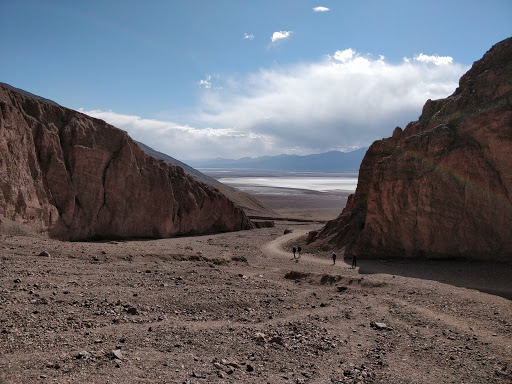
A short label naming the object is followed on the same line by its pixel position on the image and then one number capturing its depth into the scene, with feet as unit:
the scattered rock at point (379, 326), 36.81
